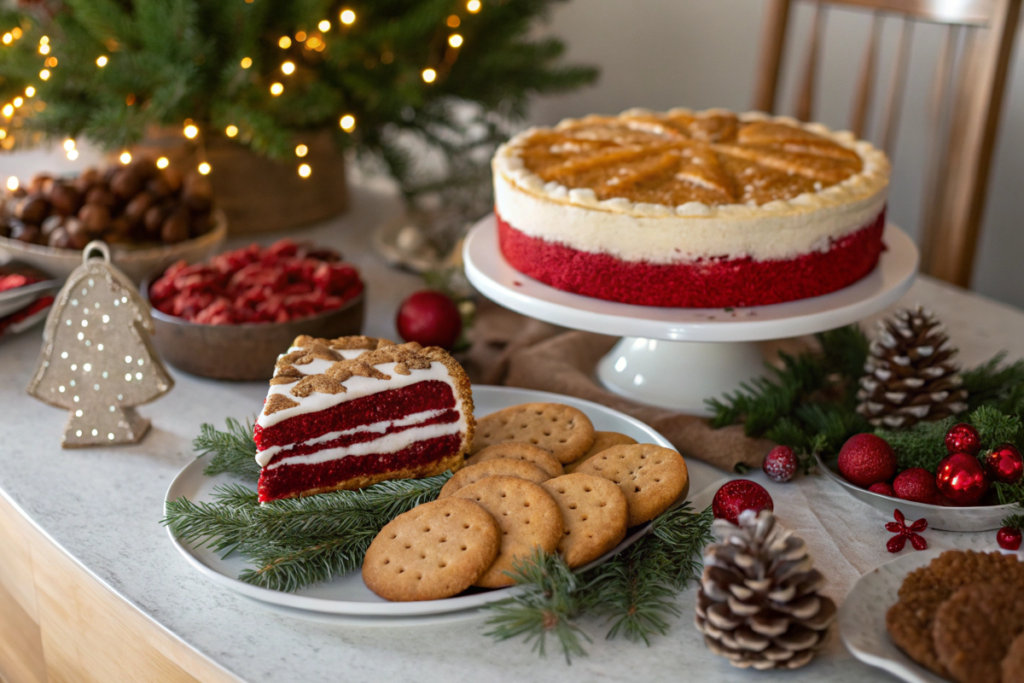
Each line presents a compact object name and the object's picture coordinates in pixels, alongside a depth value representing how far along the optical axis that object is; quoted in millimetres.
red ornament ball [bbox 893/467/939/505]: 1012
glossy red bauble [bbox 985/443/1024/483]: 986
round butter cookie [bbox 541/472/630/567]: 885
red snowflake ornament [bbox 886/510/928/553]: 986
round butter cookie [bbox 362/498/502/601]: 854
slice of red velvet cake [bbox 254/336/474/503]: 1018
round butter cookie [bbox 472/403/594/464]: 1079
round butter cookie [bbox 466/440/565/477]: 1021
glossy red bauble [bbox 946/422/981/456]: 1020
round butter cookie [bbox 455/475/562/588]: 869
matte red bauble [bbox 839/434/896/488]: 1042
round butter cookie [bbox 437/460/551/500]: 989
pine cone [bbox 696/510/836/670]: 772
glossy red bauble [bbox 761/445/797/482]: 1119
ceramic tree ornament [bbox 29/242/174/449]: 1167
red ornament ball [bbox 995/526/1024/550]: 957
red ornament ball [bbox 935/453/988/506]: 985
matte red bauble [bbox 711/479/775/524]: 954
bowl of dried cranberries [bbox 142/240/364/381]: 1322
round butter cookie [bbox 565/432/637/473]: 1088
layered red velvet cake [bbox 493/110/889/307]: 1183
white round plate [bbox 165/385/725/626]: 846
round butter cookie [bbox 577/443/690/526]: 951
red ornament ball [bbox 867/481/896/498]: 1032
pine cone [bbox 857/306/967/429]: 1198
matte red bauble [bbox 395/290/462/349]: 1438
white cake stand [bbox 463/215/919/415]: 1158
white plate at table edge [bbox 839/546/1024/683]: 763
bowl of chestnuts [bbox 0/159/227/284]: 1520
